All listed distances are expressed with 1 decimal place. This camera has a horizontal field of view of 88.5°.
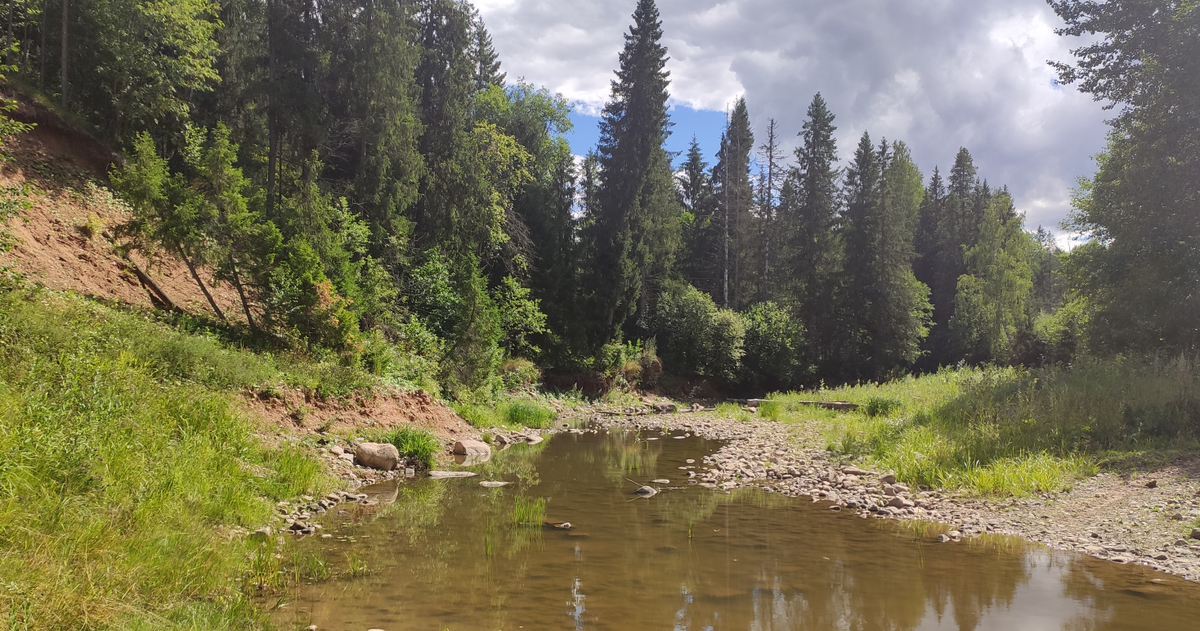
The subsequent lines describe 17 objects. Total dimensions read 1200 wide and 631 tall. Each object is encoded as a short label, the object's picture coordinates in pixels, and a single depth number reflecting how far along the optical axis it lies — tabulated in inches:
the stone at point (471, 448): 559.5
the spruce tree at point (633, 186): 1344.7
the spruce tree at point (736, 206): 1994.3
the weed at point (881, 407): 732.0
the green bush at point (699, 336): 1467.8
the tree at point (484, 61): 1624.6
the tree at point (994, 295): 1795.0
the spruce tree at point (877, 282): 1589.6
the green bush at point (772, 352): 1542.8
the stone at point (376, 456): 474.9
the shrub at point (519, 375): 1025.5
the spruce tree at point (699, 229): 2036.2
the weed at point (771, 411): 914.7
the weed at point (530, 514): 342.0
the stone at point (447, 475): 472.1
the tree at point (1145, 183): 672.4
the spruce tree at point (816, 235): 1678.2
